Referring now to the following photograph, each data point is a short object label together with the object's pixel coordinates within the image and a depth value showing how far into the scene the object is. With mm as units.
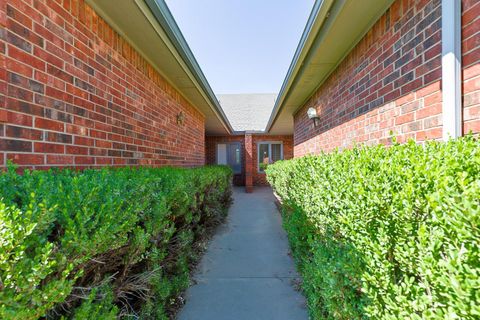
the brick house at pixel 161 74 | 1731
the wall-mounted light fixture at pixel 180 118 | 5582
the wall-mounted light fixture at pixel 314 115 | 5414
